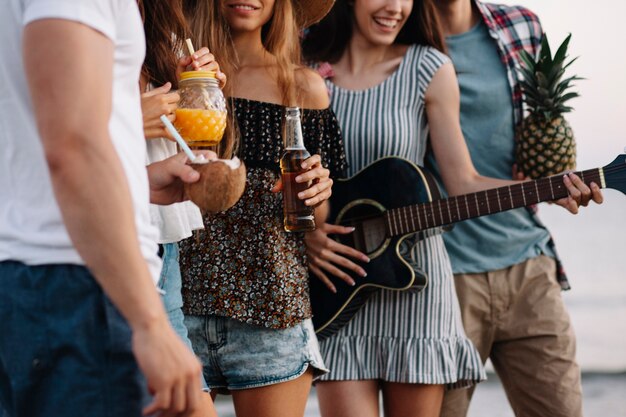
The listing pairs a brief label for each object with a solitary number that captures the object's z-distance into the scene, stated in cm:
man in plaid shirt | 404
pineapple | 394
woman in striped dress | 357
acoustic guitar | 355
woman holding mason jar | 250
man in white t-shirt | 145
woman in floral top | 296
